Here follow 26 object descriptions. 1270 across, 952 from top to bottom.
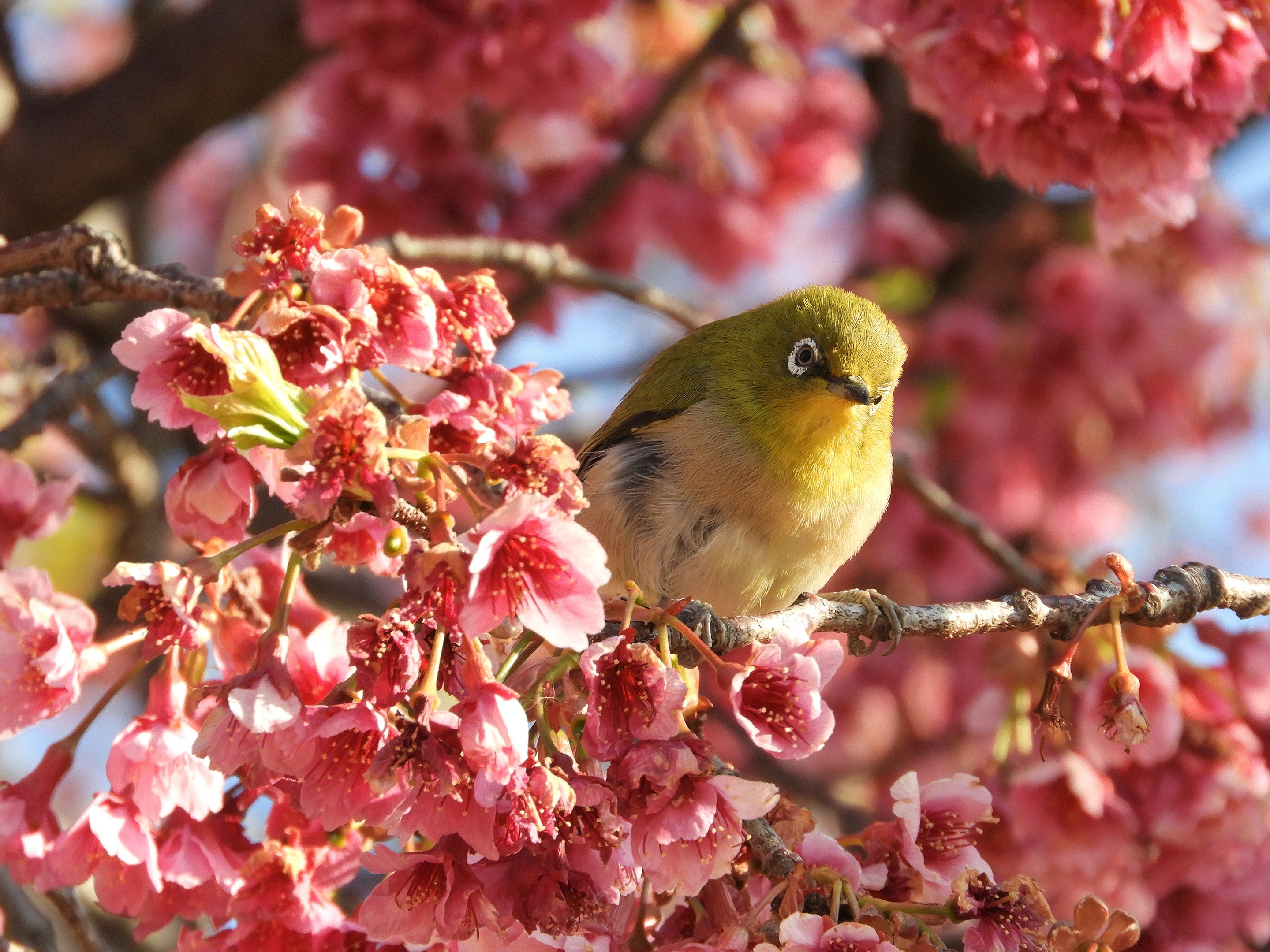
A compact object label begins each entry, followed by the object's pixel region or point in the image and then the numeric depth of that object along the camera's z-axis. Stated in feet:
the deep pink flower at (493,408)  6.56
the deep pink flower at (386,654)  6.27
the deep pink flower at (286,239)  6.57
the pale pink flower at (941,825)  6.56
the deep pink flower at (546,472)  6.54
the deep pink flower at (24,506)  6.65
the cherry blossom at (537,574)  6.30
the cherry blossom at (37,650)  6.56
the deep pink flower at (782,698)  6.55
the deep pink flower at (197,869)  6.58
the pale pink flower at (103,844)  6.57
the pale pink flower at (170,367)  6.56
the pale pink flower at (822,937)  6.53
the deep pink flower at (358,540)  6.53
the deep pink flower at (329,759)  6.45
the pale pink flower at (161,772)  6.57
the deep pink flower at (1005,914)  6.54
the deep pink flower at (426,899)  6.54
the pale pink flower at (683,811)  6.53
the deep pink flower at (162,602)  6.53
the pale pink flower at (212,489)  6.56
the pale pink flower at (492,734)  6.19
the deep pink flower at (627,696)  6.53
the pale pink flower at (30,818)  6.58
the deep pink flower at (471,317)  6.58
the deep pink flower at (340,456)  6.34
